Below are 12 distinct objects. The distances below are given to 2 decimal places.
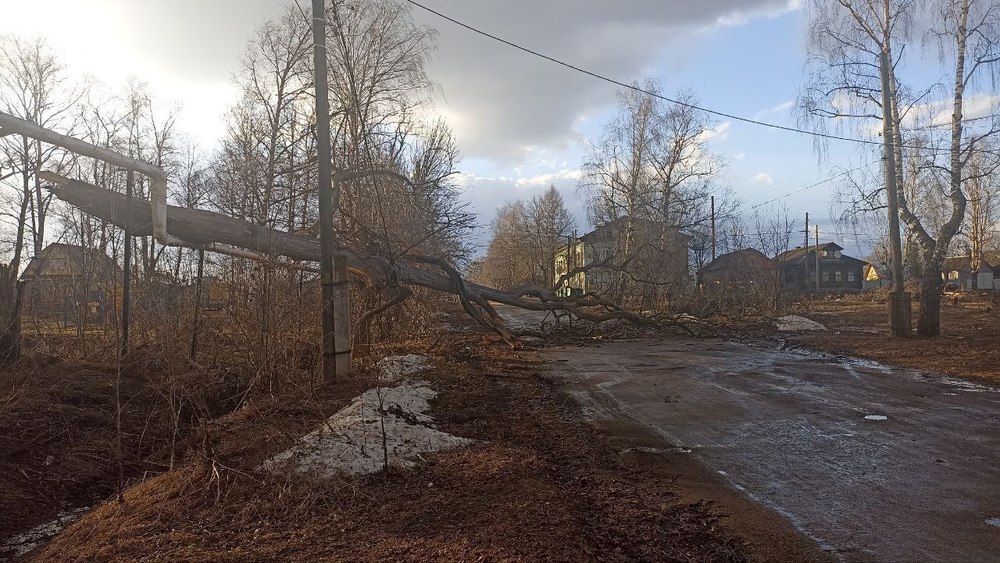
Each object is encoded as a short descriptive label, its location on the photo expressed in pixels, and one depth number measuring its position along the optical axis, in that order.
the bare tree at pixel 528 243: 65.06
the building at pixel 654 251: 30.71
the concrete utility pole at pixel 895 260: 15.53
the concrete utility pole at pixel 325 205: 8.82
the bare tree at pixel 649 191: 36.12
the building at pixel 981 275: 67.62
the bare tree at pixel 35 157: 15.21
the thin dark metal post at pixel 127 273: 8.18
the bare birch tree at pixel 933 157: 15.30
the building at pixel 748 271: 28.47
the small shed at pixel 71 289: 12.31
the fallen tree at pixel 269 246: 8.76
